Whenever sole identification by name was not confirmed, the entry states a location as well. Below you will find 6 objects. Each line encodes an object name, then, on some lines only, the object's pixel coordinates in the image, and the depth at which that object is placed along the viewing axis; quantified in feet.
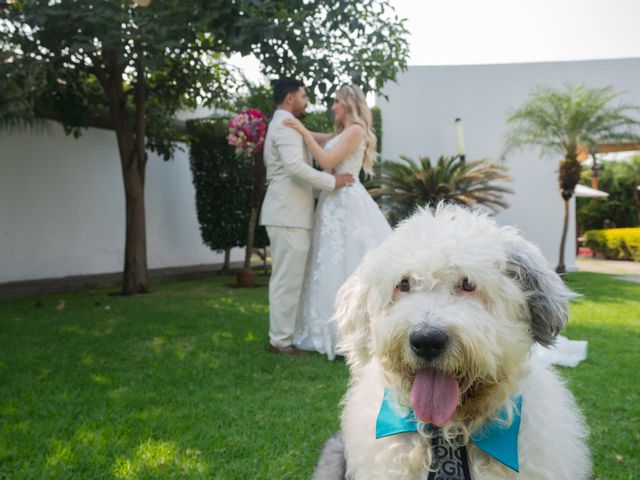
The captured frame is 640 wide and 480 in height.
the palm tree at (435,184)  40.34
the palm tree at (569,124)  39.55
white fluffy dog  5.95
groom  16.99
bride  17.21
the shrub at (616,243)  61.87
